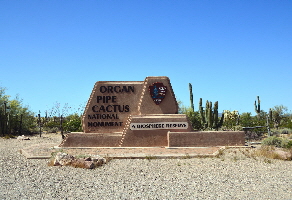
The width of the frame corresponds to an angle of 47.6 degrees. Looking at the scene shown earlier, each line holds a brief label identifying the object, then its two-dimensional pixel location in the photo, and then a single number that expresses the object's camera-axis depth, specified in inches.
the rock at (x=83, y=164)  481.4
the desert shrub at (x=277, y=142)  720.0
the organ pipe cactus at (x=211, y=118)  955.3
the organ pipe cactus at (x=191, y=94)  1293.1
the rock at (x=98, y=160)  506.1
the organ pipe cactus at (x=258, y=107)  1329.5
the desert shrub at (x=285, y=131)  1143.9
